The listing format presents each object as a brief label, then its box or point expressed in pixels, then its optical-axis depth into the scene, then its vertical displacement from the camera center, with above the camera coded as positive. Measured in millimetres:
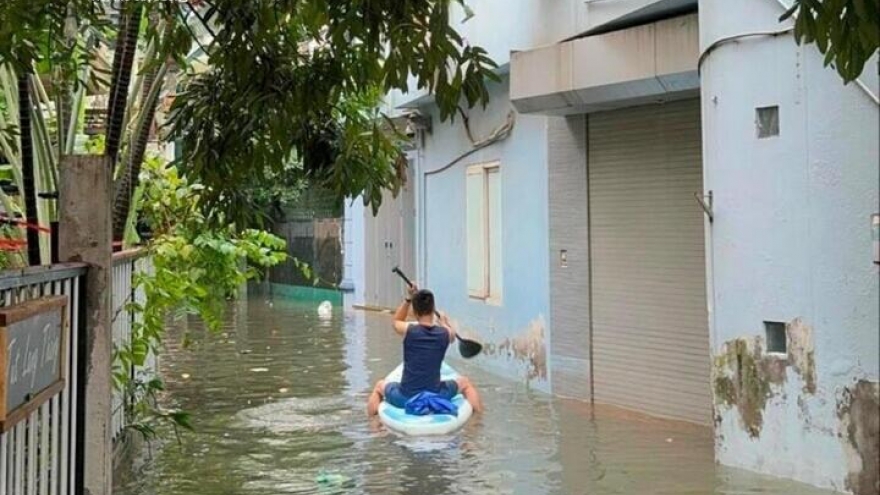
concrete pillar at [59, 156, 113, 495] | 4867 +58
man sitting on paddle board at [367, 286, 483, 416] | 9711 -838
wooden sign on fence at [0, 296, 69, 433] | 3281 -284
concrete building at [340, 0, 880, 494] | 7105 +305
